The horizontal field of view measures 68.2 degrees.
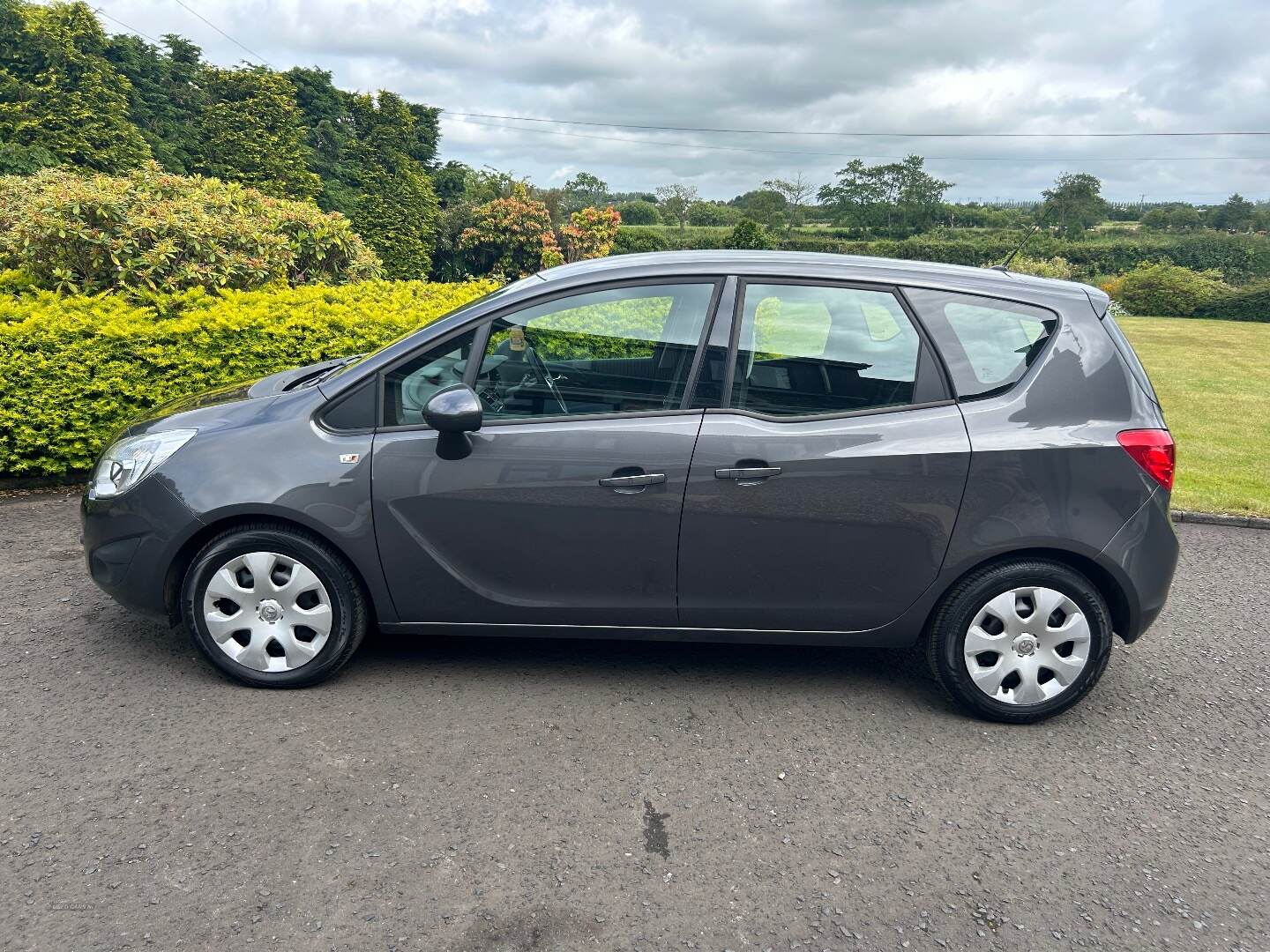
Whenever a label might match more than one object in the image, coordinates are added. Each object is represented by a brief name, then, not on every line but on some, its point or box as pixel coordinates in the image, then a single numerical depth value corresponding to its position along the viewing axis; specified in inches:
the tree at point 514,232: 1113.4
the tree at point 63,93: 1206.9
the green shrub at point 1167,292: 1392.7
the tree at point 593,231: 945.5
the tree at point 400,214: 1336.1
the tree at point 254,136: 1395.2
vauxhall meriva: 140.2
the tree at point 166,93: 1435.8
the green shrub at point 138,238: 314.0
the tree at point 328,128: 1669.5
